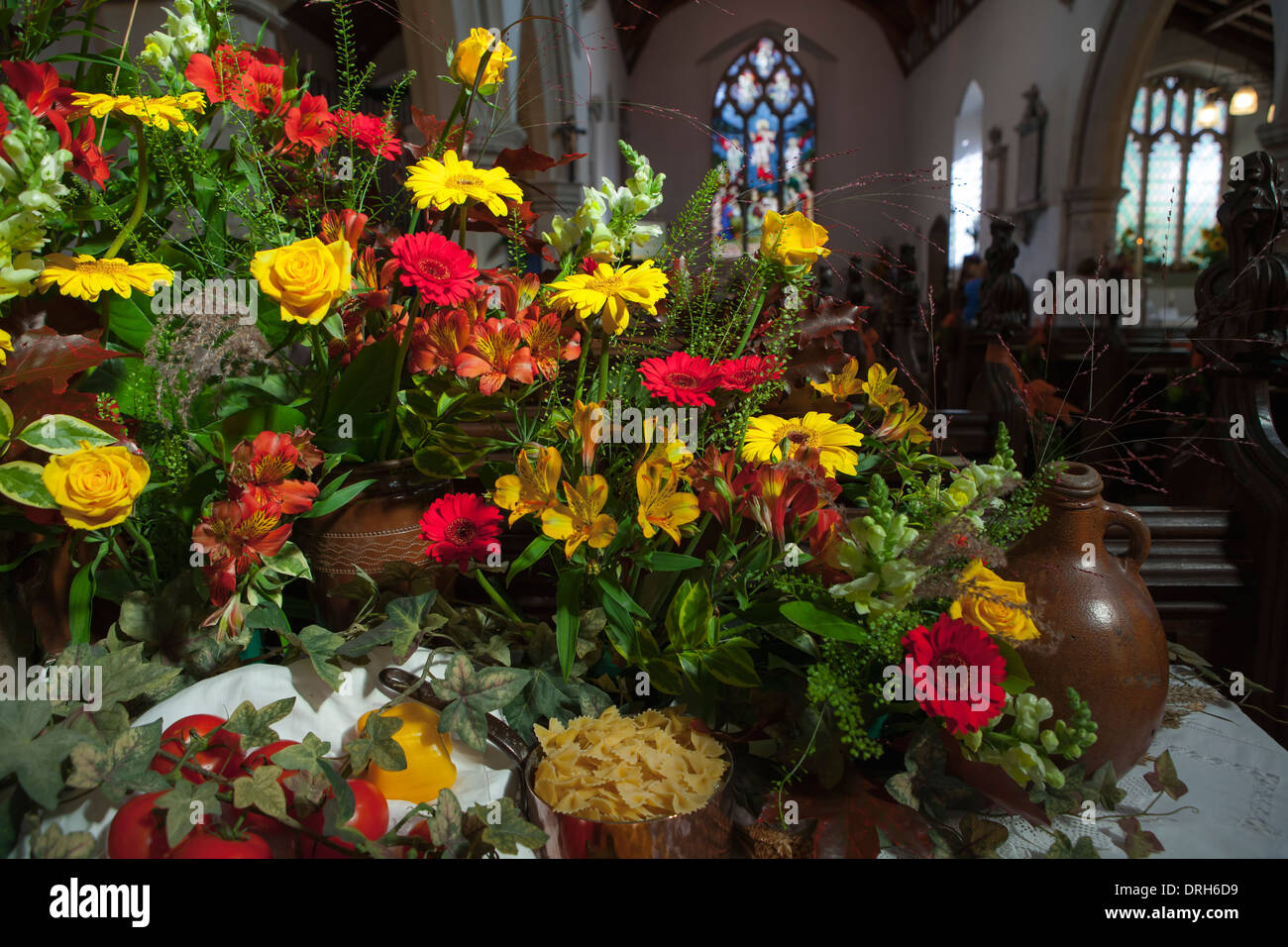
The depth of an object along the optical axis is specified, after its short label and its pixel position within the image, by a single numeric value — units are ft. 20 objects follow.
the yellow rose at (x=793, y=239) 2.22
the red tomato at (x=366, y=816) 1.82
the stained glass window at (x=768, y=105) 41.68
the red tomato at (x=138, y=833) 1.74
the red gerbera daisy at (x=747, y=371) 2.09
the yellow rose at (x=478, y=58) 2.28
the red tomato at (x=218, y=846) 1.72
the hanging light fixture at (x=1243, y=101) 28.91
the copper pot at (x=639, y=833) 1.77
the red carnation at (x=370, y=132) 2.47
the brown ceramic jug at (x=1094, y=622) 2.15
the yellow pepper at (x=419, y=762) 2.08
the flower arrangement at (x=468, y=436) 1.98
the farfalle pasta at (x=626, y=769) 1.85
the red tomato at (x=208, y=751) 1.90
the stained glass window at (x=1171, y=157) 34.45
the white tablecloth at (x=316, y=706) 2.14
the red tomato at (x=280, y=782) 1.83
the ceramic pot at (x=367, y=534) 2.41
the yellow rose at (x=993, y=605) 1.94
